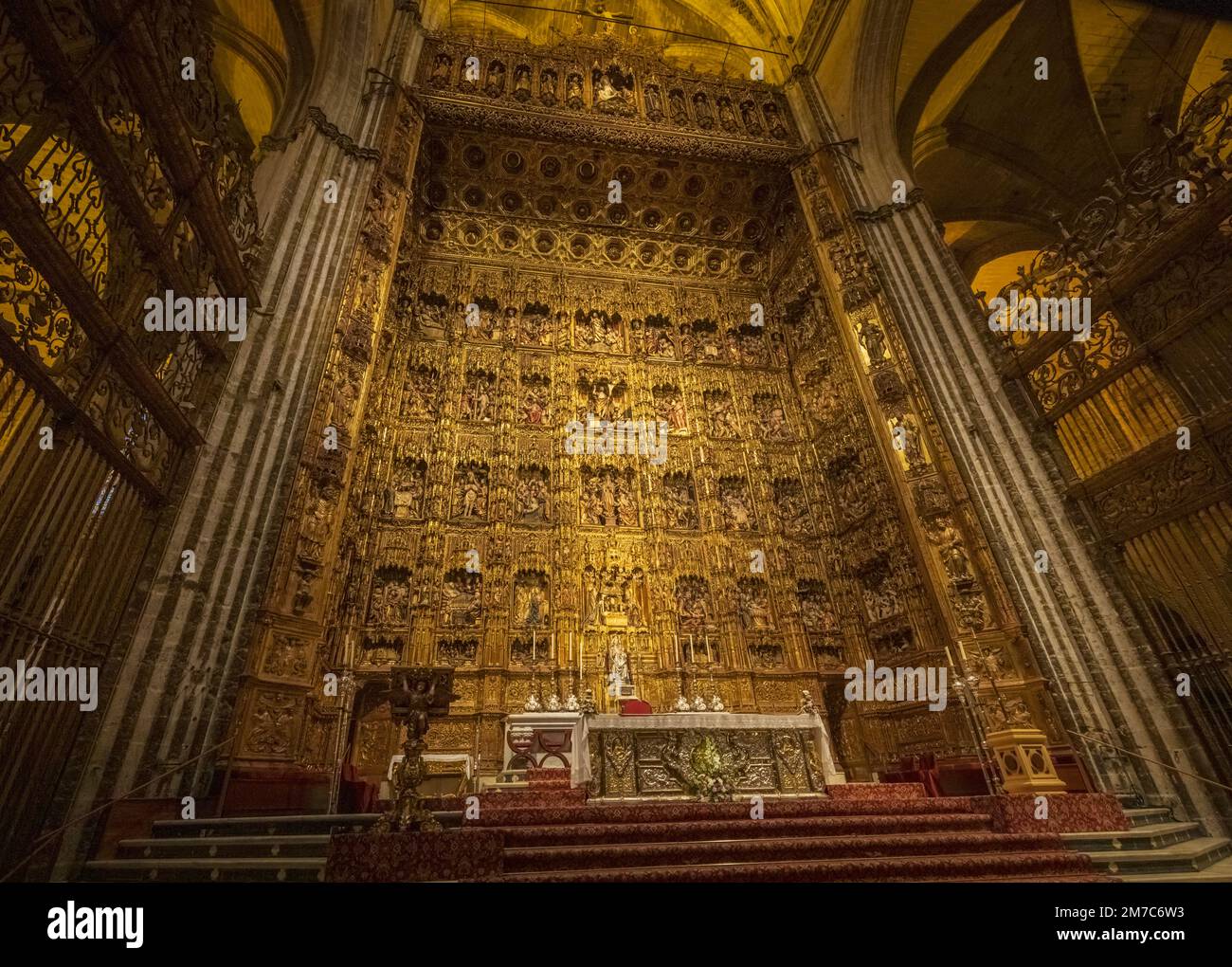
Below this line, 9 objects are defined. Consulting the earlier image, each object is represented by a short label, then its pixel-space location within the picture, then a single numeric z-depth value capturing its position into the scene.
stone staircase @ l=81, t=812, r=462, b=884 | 4.39
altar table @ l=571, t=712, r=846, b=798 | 7.07
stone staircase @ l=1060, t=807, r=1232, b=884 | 4.57
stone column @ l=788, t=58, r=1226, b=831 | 7.17
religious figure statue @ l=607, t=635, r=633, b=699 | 9.25
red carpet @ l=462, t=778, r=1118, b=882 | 4.33
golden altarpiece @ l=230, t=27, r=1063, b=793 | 9.09
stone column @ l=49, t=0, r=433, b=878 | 5.49
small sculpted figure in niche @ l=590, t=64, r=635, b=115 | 15.13
